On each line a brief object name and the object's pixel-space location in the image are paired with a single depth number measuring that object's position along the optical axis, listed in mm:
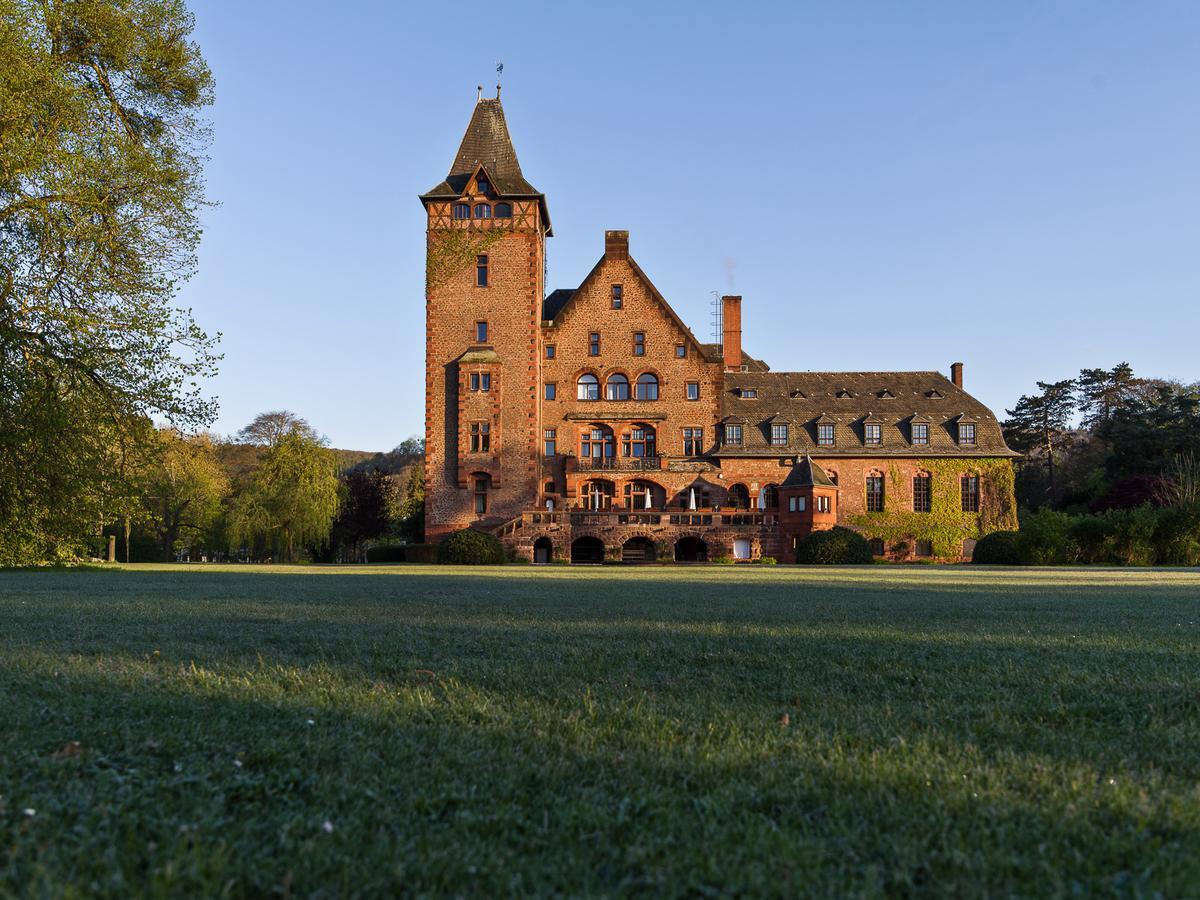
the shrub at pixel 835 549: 35562
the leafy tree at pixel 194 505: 47622
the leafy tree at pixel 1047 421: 68250
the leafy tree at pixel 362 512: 51969
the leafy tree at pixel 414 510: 51031
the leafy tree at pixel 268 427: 67312
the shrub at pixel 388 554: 42969
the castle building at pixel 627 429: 42156
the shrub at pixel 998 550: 34719
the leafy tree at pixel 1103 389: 67688
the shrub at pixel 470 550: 35031
